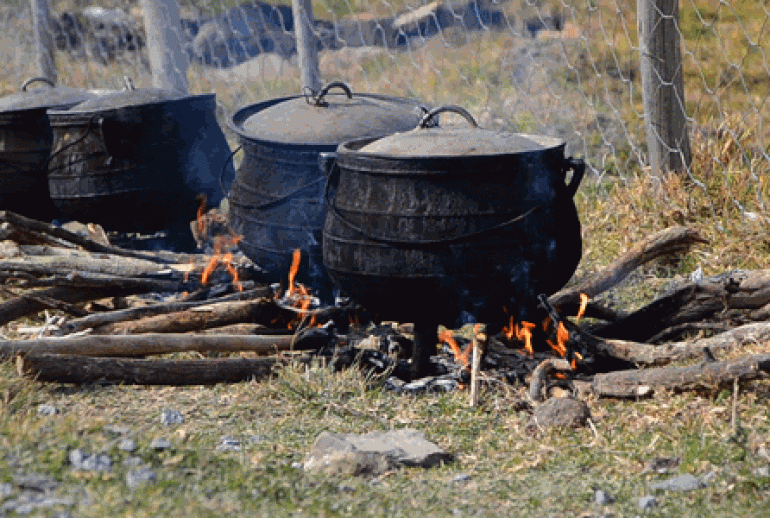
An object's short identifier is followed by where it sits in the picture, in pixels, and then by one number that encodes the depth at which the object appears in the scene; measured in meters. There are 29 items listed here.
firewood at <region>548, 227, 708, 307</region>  10.80
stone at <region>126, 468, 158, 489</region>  6.30
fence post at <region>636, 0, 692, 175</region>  11.93
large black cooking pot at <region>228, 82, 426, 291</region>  10.79
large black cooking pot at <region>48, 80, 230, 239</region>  13.62
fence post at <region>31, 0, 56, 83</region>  23.81
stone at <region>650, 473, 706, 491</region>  6.57
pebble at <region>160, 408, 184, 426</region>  8.53
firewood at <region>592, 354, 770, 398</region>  7.79
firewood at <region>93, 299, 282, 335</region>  10.29
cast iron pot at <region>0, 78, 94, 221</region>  15.28
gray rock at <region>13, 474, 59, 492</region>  6.15
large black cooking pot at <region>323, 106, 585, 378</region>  8.59
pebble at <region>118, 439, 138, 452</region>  6.72
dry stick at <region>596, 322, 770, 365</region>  8.69
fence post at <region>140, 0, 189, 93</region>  18.53
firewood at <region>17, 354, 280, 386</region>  8.85
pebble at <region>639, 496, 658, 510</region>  6.38
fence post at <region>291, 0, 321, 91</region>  15.66
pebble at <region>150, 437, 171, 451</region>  6.84
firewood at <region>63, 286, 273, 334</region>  10.37
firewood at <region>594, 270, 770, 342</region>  9.51
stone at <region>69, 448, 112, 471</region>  6.45
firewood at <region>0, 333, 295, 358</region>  9.30
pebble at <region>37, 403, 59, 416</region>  8.48
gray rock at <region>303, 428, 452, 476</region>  7.20
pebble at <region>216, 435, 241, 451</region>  7.83
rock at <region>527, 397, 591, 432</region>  7.90
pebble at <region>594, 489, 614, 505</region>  6.55
